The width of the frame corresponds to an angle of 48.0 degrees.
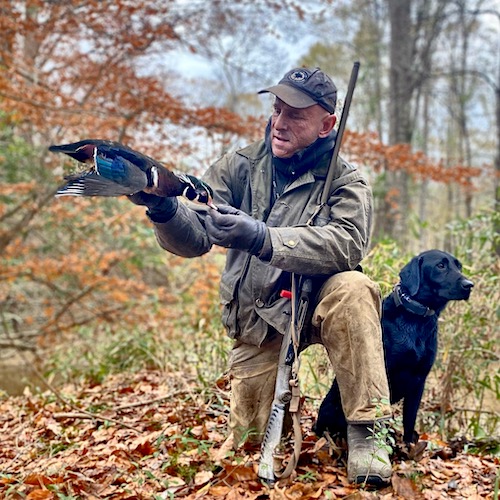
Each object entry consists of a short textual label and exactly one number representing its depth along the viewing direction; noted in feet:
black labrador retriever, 8.82
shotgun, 8.09
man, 8.11
